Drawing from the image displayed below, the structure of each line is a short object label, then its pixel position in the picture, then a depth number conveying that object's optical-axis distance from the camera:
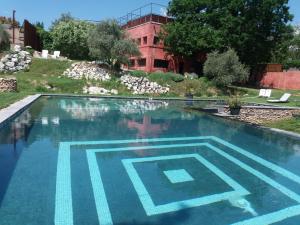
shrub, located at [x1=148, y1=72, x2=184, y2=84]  19.19
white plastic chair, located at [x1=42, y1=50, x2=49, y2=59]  20.35
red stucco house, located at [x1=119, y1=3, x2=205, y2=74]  24.52
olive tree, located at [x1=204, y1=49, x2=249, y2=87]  19.53
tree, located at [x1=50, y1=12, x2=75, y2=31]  33.86
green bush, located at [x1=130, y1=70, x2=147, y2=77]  19.02
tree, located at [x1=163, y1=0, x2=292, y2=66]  22.30
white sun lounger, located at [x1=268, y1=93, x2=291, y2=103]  14.63
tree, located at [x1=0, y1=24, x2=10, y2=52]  19.20
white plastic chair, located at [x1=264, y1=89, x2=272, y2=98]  17.52
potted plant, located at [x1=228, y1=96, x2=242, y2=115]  10.14
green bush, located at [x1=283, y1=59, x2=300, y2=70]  26.82
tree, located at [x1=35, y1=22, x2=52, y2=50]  26.62
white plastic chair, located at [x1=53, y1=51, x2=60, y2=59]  20.90
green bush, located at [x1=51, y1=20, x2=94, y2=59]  24.85
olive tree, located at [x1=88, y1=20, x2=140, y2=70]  18.41
